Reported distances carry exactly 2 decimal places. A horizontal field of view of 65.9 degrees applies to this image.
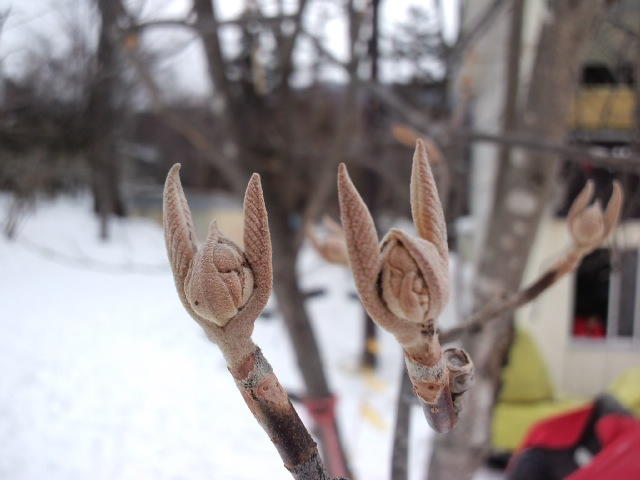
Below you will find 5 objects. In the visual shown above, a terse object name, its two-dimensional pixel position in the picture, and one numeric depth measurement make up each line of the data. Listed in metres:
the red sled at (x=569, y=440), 1.25
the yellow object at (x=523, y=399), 2.16
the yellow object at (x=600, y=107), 2.44
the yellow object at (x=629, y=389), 1.98
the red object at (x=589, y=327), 2.94
